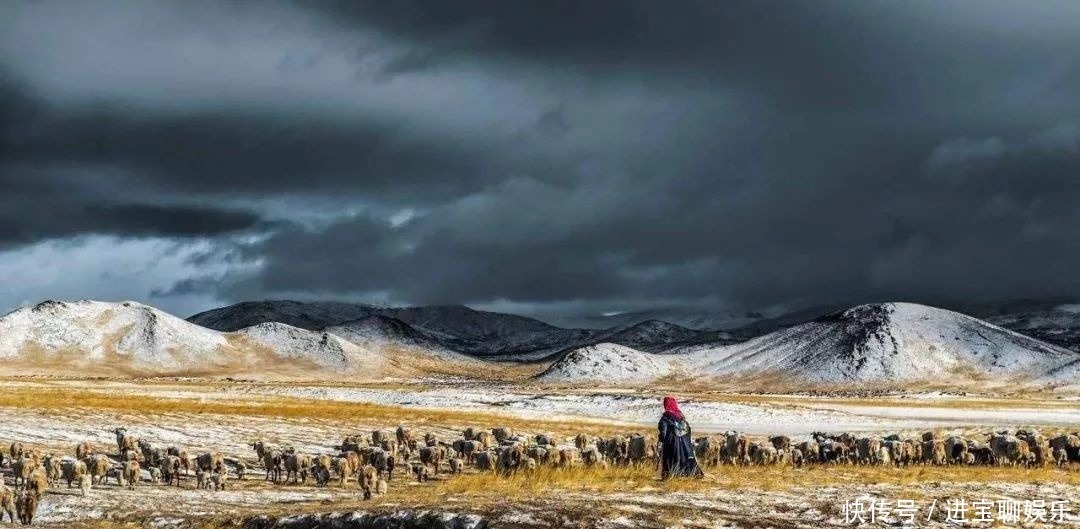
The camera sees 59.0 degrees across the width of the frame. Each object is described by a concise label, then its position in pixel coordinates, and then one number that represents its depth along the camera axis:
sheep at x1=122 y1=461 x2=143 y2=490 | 26.19
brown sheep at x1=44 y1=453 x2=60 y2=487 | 26.03
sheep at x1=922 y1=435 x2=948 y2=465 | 34.59
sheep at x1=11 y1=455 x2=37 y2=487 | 25.16
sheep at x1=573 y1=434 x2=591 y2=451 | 36.91
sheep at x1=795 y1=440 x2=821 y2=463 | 34.19
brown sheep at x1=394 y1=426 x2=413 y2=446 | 37.78
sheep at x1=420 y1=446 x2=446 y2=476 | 30.56
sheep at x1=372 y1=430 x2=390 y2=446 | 35.67
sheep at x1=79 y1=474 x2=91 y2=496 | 24.22
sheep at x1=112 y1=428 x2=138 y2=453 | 32.60
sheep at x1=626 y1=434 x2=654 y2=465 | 32.66
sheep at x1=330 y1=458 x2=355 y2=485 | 27.14
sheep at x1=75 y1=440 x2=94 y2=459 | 28.98
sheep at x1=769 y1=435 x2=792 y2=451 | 34.78
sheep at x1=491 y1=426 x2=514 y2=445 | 40.35
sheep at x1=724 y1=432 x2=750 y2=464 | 32.72
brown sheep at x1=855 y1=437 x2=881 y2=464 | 34.62
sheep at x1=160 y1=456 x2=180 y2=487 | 27.28
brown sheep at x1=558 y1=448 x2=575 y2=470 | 30.17
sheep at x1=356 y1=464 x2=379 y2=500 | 22.97
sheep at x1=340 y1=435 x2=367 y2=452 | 33.10
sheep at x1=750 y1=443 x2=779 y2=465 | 32.66
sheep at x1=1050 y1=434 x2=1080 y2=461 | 34.96
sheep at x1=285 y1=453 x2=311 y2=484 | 27.79
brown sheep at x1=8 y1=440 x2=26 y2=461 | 29.50
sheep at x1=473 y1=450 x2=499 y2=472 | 30.30
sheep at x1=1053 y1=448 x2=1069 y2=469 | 34.22
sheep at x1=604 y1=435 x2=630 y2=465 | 33.09
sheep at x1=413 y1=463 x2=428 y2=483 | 29.25
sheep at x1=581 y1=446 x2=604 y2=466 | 31.46
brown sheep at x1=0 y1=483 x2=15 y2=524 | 20.72
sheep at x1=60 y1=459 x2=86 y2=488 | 24.91
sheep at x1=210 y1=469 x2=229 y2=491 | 26.30
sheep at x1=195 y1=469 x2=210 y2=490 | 26.34
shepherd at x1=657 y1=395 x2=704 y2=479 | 24.00
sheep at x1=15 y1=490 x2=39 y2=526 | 20.73
